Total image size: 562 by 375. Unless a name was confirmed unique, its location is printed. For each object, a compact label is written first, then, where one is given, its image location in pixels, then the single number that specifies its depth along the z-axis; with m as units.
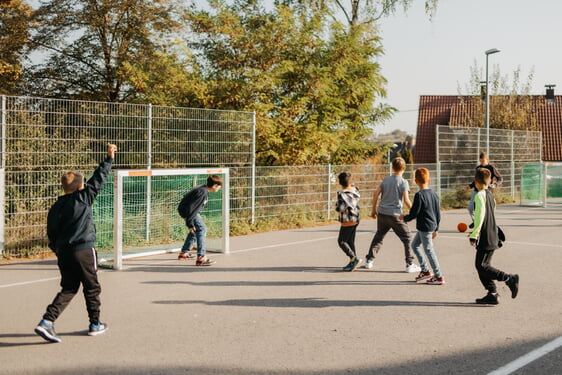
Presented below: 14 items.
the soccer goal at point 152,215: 10.74
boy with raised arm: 5.60
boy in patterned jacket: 9.05
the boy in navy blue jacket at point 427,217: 8.03
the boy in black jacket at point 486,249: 6.94
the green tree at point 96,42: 22.81
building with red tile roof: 43.72
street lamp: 23.36
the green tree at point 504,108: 31.55
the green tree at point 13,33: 21.84
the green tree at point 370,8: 27.12
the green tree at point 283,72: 16.00
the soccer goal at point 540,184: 22.58
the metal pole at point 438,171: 21.36
